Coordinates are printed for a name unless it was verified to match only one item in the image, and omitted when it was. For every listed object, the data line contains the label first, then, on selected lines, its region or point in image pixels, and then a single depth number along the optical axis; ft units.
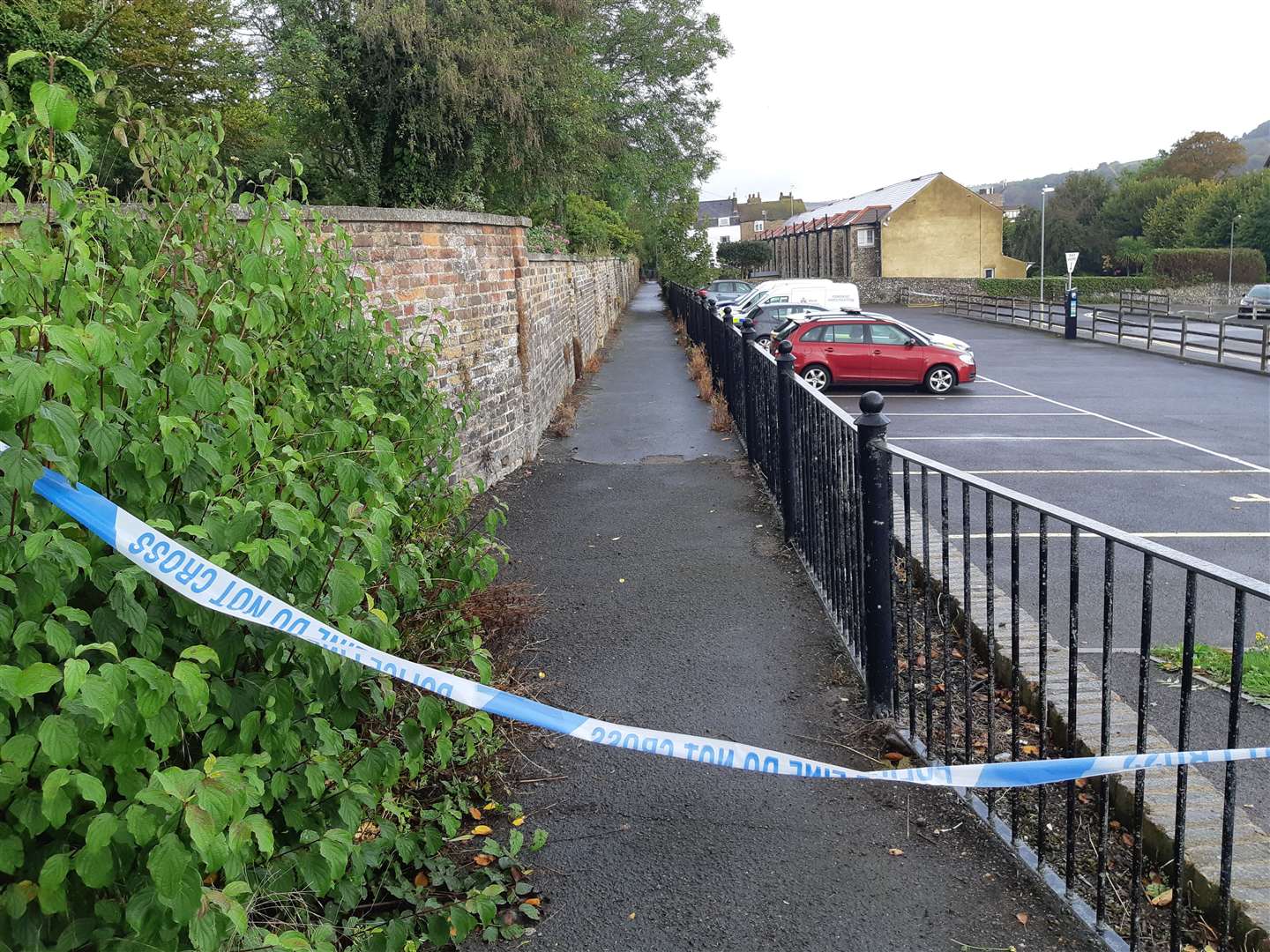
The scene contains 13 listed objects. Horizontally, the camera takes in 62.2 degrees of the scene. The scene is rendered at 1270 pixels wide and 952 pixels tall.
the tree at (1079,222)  273.54
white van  94.02
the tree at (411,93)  39.40
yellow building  206.39
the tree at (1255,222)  219.00
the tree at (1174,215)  246.68
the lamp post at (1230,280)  201.05
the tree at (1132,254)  252.01
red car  65.26
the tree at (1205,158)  300.40
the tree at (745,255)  296.71
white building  471.62
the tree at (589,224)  109.40
